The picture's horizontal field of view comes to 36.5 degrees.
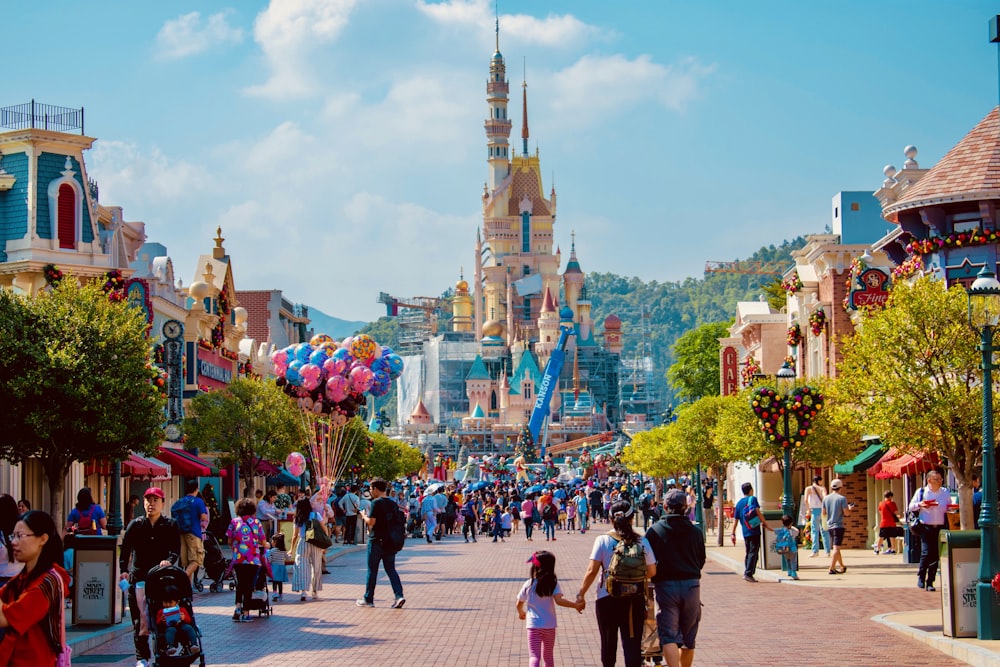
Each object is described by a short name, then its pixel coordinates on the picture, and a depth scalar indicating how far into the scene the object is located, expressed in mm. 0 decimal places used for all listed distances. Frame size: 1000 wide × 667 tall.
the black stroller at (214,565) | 22172
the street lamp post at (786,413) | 26844
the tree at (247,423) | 39719
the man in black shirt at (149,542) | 13781
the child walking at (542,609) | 11648
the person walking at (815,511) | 31203
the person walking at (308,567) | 21719
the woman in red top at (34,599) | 7809
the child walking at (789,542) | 24359
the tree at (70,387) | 23141
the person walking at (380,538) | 19516
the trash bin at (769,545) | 25938
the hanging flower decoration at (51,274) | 31891
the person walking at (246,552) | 18047
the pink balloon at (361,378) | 30469
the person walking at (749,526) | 23062
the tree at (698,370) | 86625
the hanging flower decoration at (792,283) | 43156
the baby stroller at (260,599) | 18219
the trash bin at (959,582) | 15164
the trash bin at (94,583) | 17172
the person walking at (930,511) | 20438
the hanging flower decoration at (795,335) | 45562
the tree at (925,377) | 22844
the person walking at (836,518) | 25109
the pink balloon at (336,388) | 30062
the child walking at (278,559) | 21422
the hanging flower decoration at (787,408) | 29594
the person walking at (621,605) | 11977
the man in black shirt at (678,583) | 12102
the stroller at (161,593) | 11734
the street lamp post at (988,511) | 14898
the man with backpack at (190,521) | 17922
